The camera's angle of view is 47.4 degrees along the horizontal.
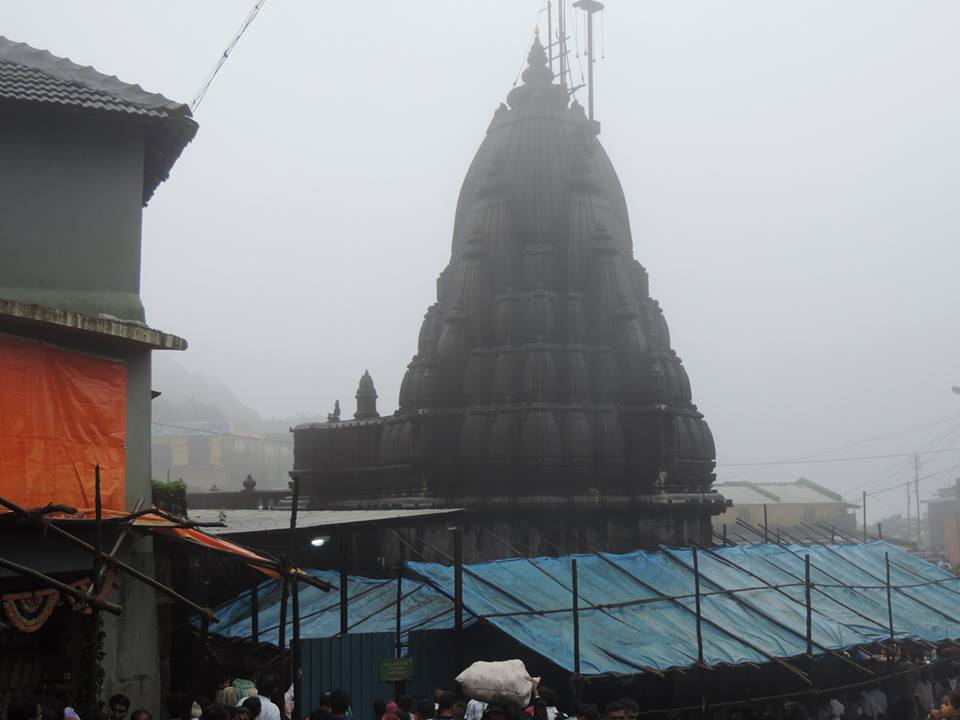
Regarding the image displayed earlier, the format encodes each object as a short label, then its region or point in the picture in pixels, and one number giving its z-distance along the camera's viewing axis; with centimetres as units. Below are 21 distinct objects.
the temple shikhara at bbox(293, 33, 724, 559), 2700
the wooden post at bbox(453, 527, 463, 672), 1694
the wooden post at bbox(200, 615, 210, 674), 1702
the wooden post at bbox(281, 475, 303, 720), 1111
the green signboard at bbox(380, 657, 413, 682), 1603
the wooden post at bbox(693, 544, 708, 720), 1812
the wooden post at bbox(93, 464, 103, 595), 952
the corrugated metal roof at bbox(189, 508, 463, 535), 1745
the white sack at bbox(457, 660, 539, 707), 1122
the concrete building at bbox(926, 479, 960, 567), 7188
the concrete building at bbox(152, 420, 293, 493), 11031
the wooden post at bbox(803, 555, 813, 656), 2023
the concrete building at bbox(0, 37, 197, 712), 1361
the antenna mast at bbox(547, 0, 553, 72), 3531
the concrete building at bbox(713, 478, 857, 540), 7056
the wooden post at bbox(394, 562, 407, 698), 1641
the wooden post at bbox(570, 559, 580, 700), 1642
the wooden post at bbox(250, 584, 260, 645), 1739
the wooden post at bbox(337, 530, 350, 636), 1655
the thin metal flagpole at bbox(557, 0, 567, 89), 3550
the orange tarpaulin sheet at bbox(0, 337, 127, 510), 1339
